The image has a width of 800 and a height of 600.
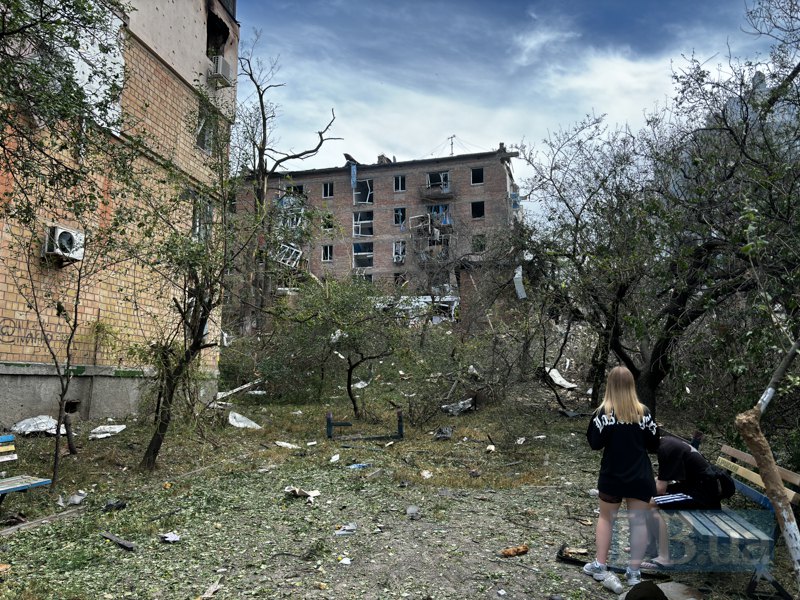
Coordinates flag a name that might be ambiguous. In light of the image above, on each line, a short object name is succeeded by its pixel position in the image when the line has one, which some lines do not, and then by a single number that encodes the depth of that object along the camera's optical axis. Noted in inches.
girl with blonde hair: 162.6
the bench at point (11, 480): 220.7
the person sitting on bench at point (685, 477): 176.7
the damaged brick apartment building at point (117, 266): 358.0
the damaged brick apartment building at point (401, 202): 1454.2
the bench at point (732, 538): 152.9
